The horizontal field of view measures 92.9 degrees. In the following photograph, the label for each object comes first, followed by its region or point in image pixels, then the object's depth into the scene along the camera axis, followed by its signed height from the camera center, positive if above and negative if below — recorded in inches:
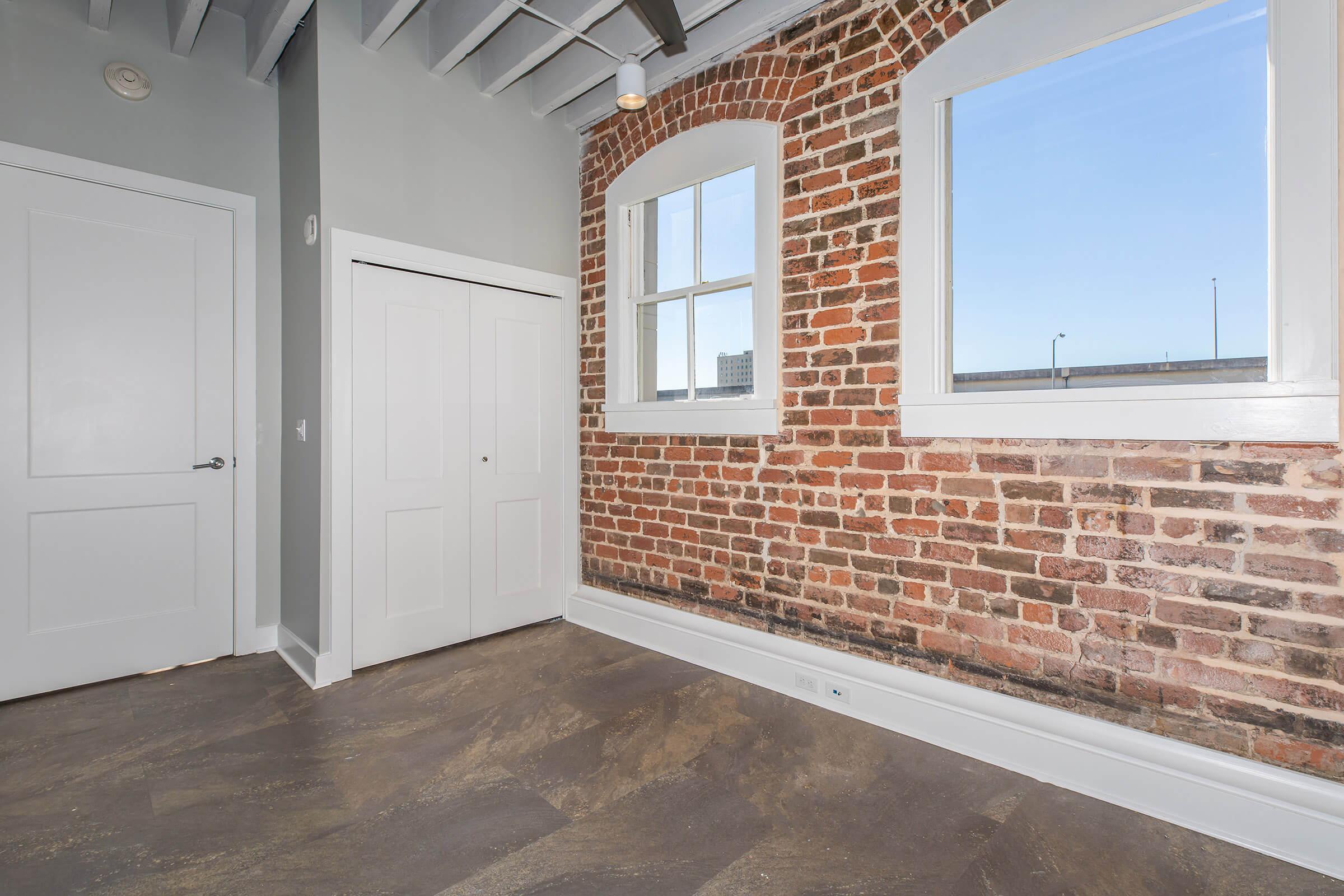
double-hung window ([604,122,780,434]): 122.1 +34.7
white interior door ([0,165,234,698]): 114.3 +3.4
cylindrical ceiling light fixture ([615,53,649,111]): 105.0 +59.9
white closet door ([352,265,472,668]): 128.0 -3.3
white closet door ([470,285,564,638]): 146.8 -2.7
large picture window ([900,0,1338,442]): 73.6 +29.9
